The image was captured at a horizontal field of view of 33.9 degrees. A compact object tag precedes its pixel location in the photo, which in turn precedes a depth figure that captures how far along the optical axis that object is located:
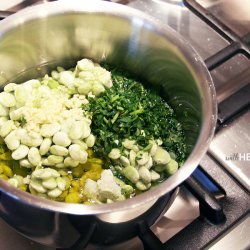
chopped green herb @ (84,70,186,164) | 0.80
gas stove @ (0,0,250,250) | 0.78
